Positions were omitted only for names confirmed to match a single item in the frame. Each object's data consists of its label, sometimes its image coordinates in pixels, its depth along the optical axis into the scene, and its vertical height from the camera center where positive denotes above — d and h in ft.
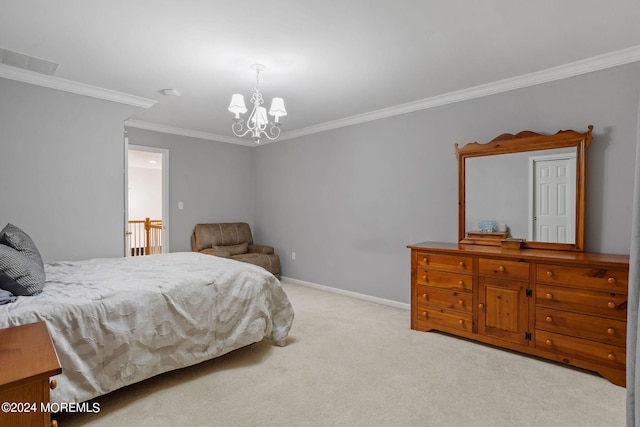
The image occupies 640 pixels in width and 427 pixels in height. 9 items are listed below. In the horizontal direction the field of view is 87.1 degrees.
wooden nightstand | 3.23 -1.70
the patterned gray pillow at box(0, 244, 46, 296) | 6.32 -1.22
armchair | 16.81 -1.83
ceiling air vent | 8.93 +4.07
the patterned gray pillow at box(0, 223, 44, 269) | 7.10 -0.72
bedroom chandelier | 9.18 +2.91
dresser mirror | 9.43 +0.70
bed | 6.20 -2.29
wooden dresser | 7.76 -2.32
